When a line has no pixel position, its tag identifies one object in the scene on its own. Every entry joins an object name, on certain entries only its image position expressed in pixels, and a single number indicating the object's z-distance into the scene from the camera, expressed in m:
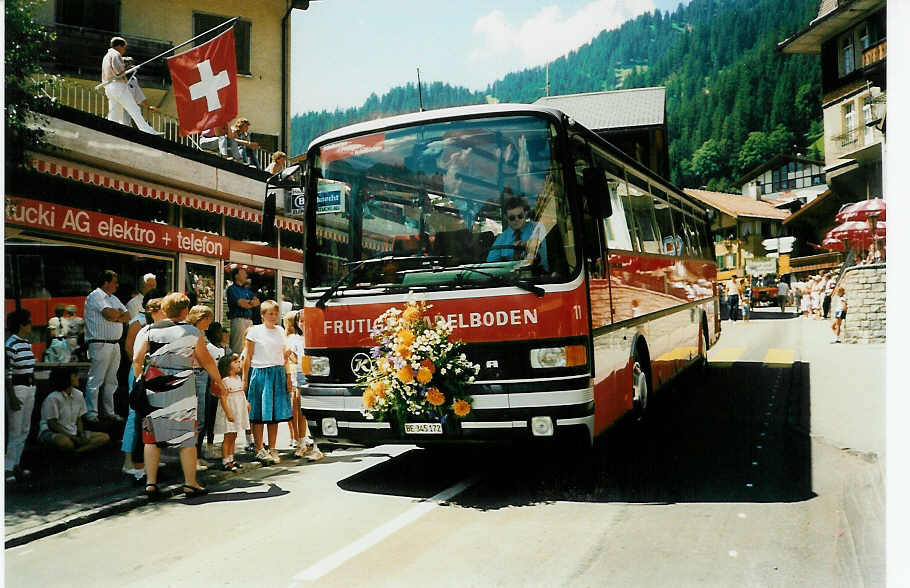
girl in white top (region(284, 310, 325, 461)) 8.74
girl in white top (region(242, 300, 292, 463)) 8.33
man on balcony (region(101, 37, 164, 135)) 11.83
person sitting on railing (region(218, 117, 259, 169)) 14.09
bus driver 6.21
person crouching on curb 8.37
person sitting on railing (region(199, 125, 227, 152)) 13.88
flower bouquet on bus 6.19
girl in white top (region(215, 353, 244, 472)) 8.08
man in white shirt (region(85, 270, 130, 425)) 9.54
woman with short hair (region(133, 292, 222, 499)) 6.75
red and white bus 6.10
